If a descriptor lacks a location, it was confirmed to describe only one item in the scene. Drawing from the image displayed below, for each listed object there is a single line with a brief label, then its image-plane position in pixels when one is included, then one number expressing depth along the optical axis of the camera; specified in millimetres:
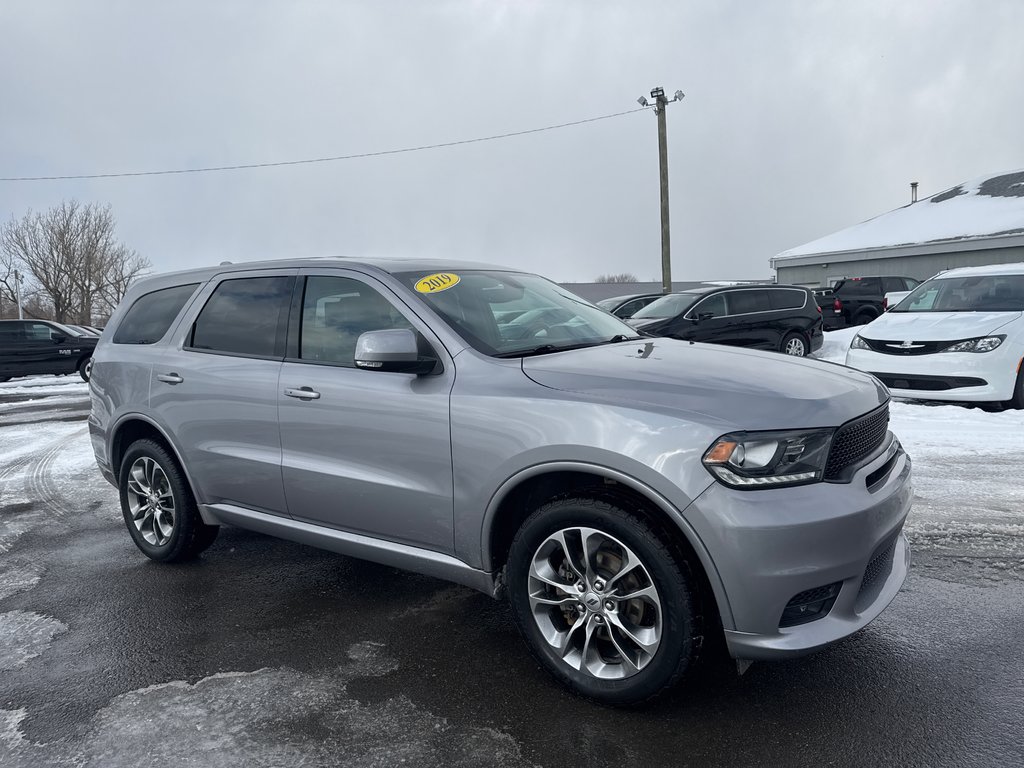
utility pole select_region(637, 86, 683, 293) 22641
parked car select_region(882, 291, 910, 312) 17734
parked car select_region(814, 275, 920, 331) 20562
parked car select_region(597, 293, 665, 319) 16562
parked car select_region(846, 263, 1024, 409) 8266
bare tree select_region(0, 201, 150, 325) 45719
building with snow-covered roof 23797
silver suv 2658
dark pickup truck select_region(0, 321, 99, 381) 18797
